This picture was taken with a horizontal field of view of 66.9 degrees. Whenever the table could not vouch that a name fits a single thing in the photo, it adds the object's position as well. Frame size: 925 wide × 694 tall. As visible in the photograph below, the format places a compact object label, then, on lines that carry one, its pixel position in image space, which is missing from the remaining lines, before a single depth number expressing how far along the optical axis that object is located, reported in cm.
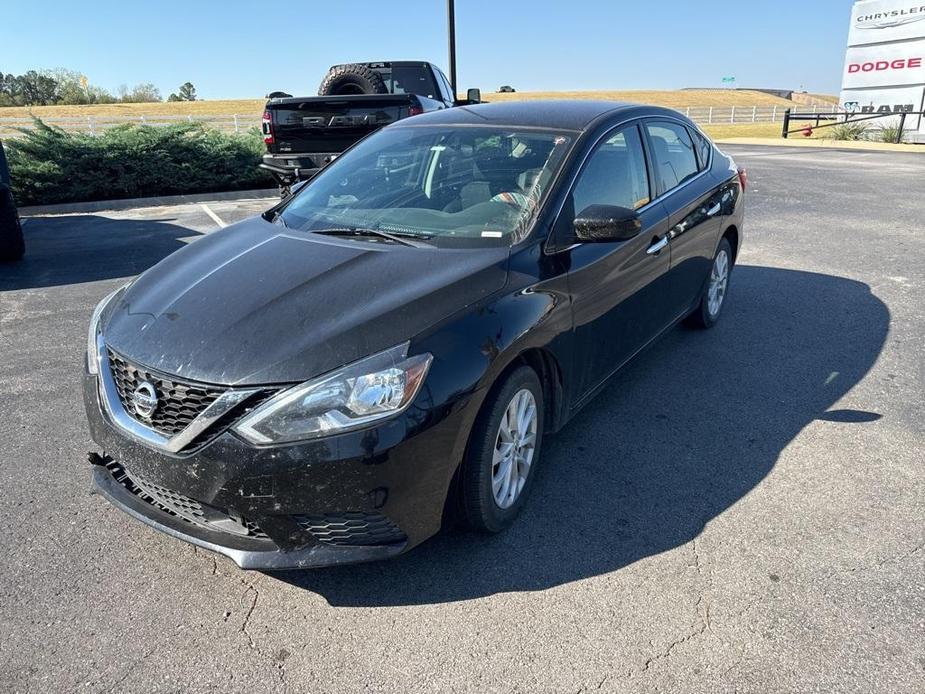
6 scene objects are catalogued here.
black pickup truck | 988
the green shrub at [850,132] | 2489
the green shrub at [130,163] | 1198
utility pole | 1766
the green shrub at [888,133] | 2353
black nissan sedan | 231
